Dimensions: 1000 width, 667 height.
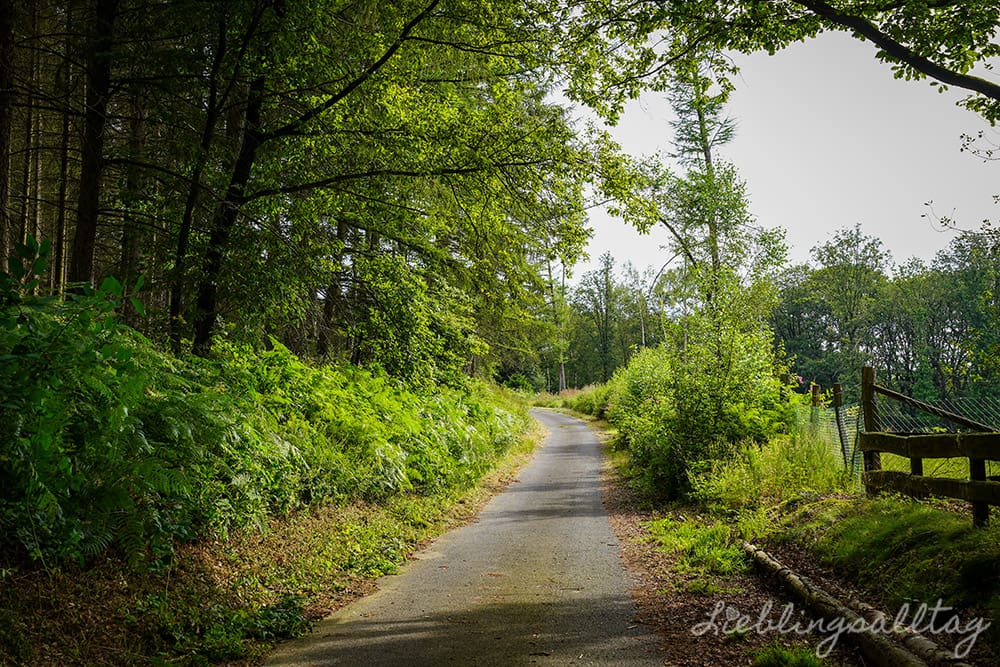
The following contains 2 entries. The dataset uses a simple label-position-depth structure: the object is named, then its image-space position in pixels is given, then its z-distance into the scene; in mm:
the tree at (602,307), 83938
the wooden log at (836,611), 4418
